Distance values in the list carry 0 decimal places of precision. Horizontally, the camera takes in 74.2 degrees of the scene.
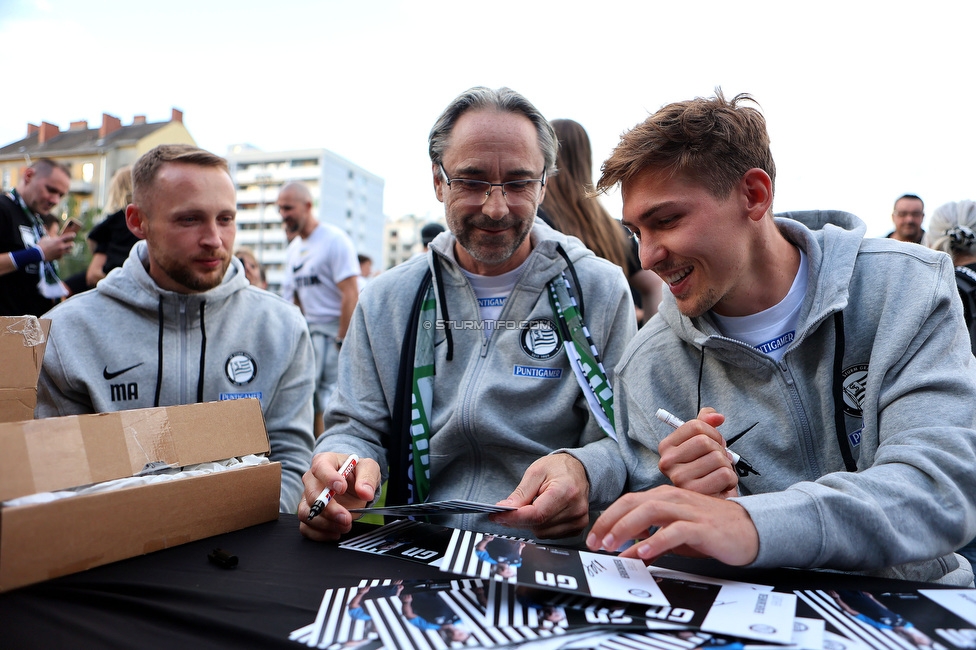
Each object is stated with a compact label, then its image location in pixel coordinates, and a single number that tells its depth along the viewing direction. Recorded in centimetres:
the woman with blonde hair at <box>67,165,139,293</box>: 406
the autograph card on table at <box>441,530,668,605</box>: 97
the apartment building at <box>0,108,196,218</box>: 3142
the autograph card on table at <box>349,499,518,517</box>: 123
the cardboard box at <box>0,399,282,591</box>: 108
